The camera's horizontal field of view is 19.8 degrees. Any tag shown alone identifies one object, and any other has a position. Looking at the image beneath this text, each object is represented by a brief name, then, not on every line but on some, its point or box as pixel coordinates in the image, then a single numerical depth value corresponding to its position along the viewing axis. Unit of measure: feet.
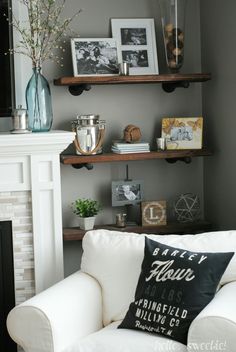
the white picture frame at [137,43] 12.59
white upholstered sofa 8.49
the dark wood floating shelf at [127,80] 11.94
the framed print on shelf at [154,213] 12.71
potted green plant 12.32
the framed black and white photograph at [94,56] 12.25
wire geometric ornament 12.95
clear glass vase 12.26
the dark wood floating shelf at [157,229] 12.21
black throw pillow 9.11
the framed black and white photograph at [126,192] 12.68
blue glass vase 11.25
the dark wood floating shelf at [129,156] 12.07
